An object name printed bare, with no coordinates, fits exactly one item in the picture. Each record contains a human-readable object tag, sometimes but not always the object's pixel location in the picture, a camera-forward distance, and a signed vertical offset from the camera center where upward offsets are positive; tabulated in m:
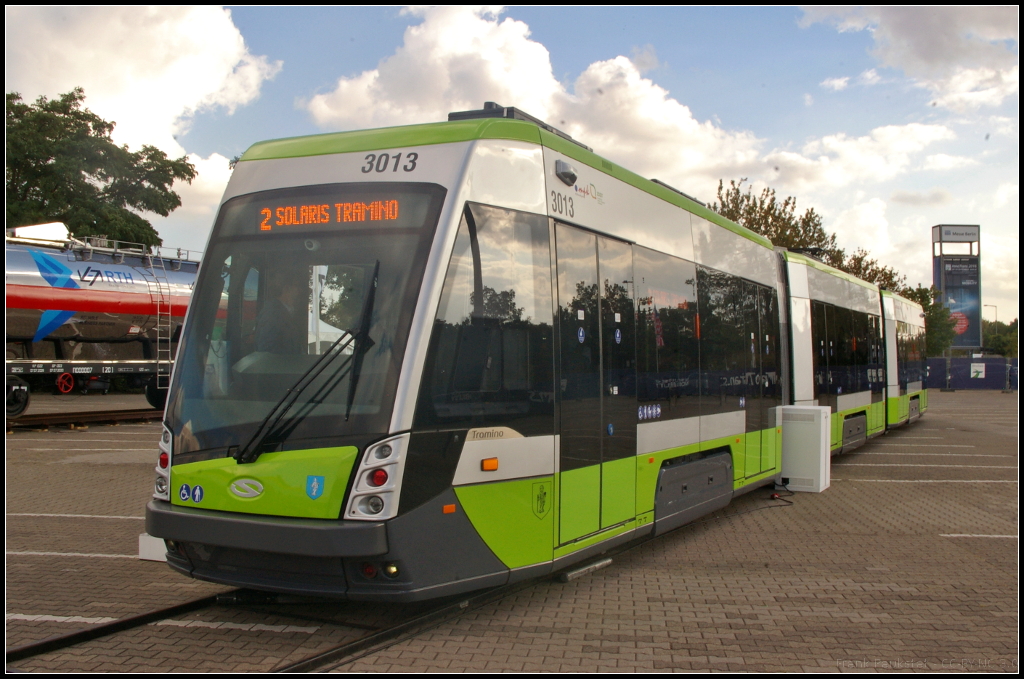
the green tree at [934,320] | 57.69 +2.31
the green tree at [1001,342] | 96.83 +1.41
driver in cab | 5.20 +0.24
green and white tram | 4.83 -0.10
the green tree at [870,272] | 45.97 +4.51
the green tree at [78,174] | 34.75 +7.89
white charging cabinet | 10.99 -1.22
